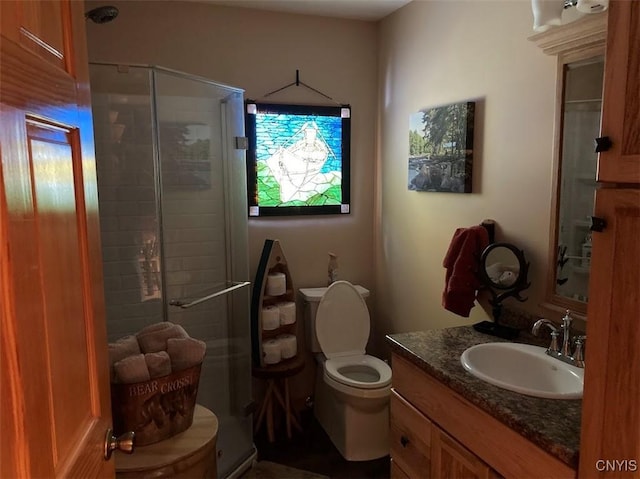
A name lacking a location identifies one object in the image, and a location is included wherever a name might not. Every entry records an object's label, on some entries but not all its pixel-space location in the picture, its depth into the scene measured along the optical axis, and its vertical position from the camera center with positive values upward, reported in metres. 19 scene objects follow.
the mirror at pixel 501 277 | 2.01 -0.39
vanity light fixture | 1.65 +0.60
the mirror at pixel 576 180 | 1.74 +0.02
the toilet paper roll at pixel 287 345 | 2.90 -0.96
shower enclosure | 2.27 -0.16
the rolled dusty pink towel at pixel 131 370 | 1.58 -0.60
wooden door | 0.61 -0.10
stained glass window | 3.01 +0.18
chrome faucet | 1.63 -0.56
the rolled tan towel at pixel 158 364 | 1.65 -0.61
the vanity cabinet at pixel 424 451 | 1.53 -0.93
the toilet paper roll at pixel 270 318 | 2.83 -0.77
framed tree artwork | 2.35 +0.19
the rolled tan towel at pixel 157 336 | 1.78 -0.56
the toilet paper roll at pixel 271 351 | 2.84 -0.97
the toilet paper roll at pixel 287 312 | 2.91 -0.76
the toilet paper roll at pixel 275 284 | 2.86 -0.58
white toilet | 2.66 -1.07
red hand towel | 2.15 -0.38
